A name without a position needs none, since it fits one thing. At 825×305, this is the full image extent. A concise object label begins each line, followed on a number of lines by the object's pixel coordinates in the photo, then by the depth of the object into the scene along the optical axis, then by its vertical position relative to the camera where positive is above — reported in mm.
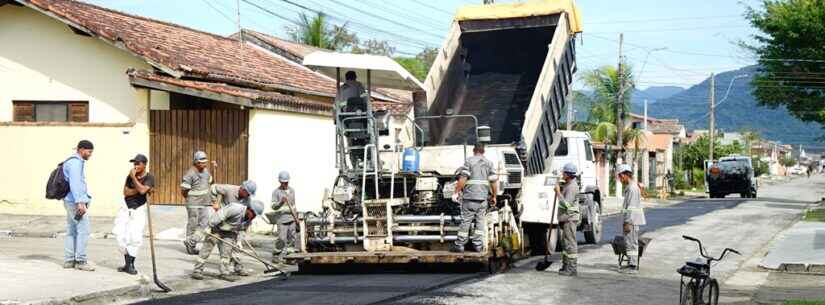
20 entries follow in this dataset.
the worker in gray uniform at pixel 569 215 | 14867 -510
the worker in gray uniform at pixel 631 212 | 15883 -495
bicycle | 10336 -966
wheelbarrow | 15391 -930
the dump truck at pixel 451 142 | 14961 +555
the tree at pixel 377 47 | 63594 +7568
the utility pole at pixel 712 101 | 63875 +4438
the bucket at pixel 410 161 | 15672 +247
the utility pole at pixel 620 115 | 45906 +2593
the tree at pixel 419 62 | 55138 +6293
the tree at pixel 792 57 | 42000 +4651
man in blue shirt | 14250 -318
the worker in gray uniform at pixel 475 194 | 14609 -207
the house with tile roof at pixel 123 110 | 22094 +1430
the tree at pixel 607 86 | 48750 +4133
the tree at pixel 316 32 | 50844 +6913
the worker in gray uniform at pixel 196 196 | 17172 -253
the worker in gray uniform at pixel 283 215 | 16672 -539
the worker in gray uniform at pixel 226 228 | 14383 -633
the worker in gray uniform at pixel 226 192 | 16734 -189
